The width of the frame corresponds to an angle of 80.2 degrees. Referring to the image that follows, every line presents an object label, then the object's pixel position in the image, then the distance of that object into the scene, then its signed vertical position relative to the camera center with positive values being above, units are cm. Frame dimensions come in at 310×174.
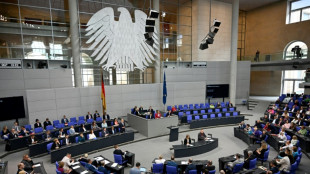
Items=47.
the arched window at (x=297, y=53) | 1648 +167
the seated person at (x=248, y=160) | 703 -338
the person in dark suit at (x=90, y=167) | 635 -325
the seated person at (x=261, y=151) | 775 -338
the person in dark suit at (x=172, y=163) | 674 -332
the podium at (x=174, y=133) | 1077 -359
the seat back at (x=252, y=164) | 697 -350
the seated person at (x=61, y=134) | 958 -315
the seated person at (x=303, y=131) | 942 -307
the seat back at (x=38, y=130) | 1054 -318
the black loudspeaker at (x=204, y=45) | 1451 +216
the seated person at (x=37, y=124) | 1099 -298
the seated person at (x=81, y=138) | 908 -317
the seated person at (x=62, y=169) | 623 -326
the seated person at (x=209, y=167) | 635 -326
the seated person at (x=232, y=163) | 669 -341
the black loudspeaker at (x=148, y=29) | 1089 +261
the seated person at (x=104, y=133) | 1002 -325
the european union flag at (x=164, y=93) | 1531 -168
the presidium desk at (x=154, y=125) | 1145 -335
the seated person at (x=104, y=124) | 1136 -314
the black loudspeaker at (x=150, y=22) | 1068 +296
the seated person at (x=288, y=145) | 769 -312
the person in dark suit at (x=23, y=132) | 1000 -314
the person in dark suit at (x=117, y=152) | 776 -331
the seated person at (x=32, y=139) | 912 -329
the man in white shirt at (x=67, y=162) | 660 -318
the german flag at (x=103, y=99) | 1345 -187
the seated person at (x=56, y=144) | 826 -318
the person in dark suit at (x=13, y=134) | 965 -312
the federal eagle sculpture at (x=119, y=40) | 1424 +268
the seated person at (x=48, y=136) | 937 -323
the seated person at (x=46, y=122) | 1141 -300
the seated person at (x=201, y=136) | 972 -340
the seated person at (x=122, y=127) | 1100 -322
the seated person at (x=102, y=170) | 627 -328
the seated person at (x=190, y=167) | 645 -331
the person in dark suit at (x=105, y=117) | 1309 -308
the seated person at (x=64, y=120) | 1217 -305
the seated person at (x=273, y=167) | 613 -324
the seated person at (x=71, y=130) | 1015 -313
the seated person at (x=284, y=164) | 662 -335
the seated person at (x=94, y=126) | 1085 -311
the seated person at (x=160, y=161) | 700 -336
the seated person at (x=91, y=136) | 956 -325
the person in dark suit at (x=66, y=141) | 889 -324
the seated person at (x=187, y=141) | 889 -330
